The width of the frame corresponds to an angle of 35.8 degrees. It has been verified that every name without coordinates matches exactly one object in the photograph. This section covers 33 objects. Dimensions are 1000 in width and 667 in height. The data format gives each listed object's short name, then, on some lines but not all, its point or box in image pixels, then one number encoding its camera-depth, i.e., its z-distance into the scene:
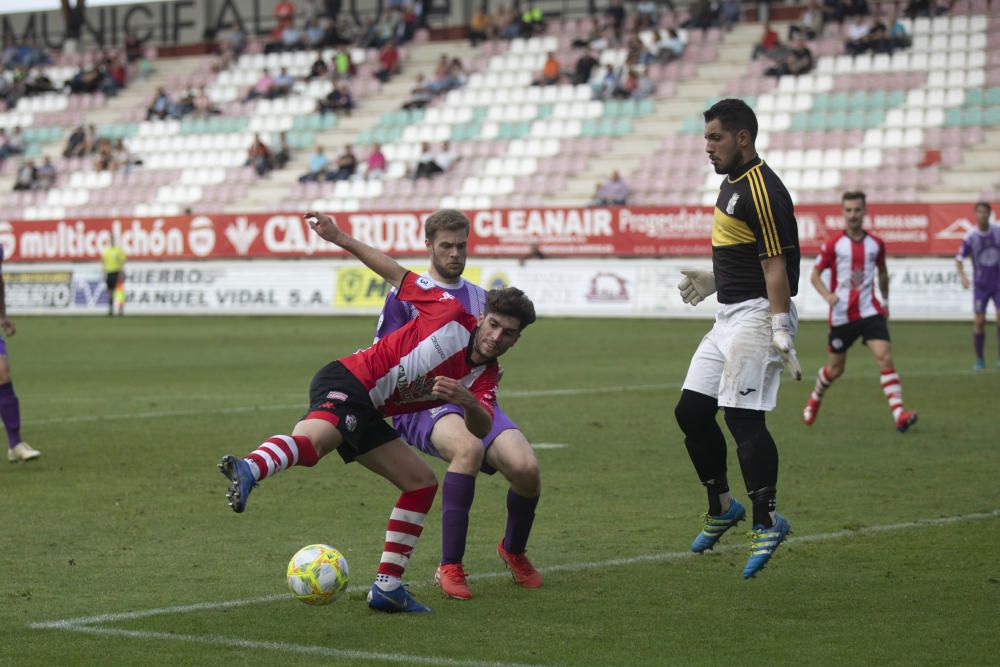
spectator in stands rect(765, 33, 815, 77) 38.69
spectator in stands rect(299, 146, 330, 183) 42.44
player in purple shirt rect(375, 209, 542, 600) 6.86
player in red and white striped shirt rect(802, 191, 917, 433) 14.33
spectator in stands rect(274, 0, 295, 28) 50.75
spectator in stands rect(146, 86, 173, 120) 48.28
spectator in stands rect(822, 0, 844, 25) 39.56
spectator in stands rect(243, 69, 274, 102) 47.56
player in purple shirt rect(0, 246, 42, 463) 11.84
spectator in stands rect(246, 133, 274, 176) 43.91
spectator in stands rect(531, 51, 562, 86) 42.72
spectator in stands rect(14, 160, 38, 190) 47.24
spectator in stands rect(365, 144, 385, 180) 41.91
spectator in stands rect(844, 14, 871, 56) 38.44
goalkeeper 7.15
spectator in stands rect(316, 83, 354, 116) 45.53
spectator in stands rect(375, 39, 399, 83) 46.12
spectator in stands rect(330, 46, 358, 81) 46.94
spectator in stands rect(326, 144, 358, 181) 41.88
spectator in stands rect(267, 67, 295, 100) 47.34
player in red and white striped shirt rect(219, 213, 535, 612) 6.58
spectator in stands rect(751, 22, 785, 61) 39.38
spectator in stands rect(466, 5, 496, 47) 46.06
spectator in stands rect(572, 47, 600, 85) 41.62
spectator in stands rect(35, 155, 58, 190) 47.16
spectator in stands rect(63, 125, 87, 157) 47.88
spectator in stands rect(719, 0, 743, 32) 41.72
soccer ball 6.45
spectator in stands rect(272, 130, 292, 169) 44.12
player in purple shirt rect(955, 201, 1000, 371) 20.91
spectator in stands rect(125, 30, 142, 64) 53.09
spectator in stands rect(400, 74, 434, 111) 44.03
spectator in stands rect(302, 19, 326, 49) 49.28
